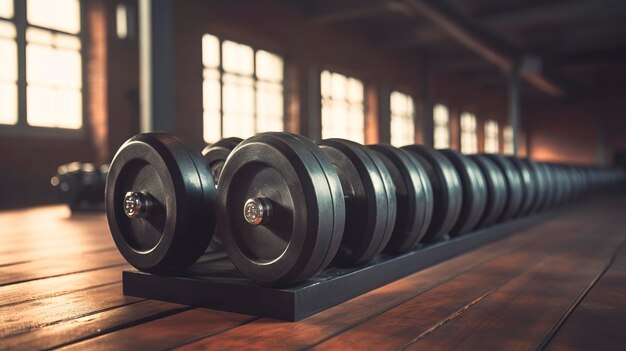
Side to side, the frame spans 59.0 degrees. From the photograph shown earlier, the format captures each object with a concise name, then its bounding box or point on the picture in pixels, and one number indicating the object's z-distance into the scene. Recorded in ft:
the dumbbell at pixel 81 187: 10.63
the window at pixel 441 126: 33.58
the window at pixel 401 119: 28.48
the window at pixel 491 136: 40.85
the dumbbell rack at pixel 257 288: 3.18
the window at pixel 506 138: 43.75
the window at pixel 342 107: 23.77
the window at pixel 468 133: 37.14
